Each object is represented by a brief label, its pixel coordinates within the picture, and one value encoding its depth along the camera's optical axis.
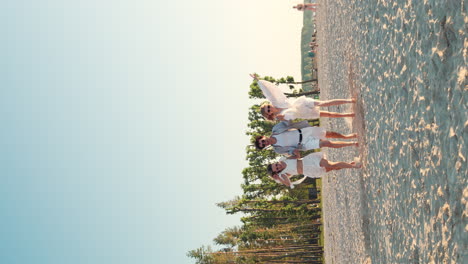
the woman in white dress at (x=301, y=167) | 9.59
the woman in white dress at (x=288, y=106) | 9.80
